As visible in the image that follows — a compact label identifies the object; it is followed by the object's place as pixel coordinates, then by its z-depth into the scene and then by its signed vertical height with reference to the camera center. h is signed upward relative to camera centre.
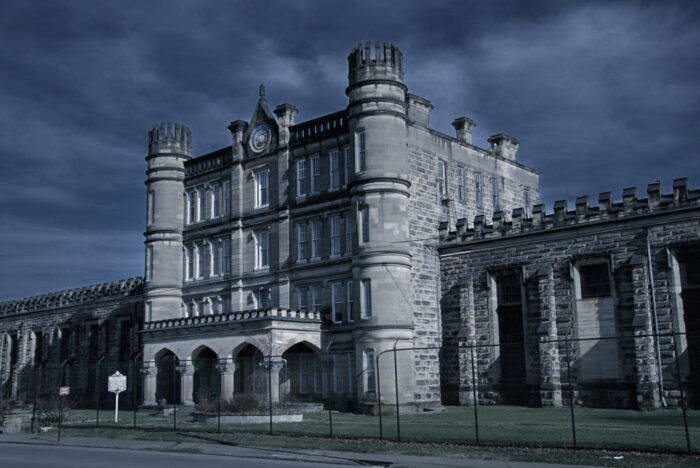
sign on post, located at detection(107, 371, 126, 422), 34.81 -0.45
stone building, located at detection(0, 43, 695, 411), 37.78 +6.48
